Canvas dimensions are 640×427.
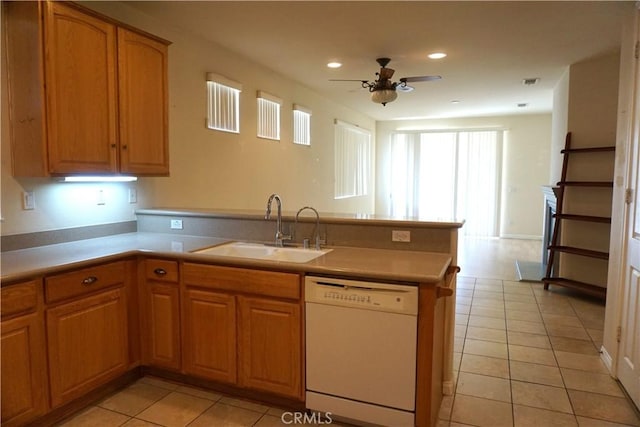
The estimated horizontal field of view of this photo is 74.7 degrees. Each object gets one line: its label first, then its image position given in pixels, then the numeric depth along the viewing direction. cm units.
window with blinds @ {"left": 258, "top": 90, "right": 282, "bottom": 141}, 496
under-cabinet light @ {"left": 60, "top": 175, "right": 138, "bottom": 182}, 268
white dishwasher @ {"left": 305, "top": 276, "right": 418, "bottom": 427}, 209
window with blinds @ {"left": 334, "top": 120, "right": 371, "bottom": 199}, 755
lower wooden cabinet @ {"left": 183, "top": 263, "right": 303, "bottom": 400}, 234
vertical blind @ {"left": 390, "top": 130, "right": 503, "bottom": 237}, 933
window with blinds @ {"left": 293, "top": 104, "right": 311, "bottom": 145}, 580
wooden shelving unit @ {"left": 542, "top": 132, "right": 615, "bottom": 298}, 451
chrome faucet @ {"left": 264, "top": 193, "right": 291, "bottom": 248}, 288
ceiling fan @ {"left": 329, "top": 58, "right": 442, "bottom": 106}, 451
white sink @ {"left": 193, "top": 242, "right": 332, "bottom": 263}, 274
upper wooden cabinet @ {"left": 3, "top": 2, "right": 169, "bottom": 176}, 236
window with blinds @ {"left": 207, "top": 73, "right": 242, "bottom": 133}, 411
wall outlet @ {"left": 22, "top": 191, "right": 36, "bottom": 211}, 263
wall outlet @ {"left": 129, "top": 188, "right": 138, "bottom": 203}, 333
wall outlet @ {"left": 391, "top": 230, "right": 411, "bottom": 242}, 266
